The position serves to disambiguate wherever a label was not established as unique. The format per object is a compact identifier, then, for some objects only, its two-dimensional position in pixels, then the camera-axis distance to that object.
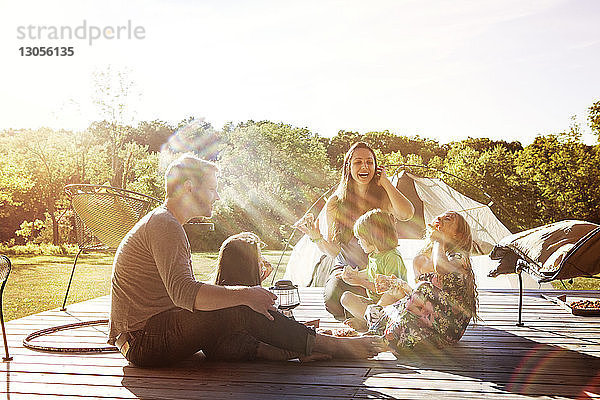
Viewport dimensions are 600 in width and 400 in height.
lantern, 3.19
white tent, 6.23
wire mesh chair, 4.11
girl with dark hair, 2.79
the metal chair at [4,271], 2.81
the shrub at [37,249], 10.84
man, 2.60
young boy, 3.45
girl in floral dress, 3.01
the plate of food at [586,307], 3.90
